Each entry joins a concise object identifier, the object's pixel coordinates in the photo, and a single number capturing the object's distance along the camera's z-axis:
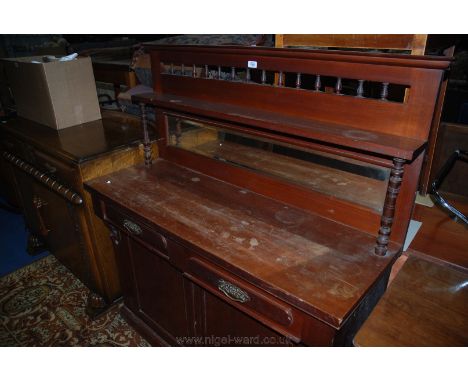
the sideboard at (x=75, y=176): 1.93
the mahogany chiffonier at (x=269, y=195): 1.12
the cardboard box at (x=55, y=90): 2.10
